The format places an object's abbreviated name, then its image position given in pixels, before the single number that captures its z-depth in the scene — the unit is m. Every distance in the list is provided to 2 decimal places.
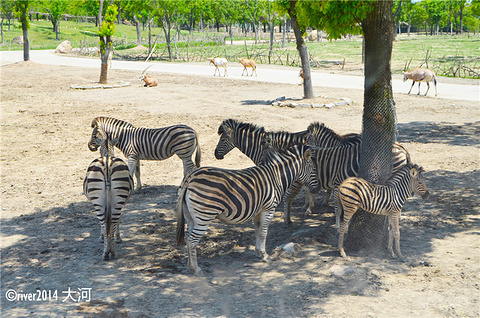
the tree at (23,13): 37.00
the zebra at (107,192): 7.75
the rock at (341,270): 7.18
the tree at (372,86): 7.48
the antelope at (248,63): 33.41
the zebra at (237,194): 7.13
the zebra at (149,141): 10.97
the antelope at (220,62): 34.59
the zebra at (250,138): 9.77
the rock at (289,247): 7.96
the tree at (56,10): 80.88
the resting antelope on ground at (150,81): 27.69
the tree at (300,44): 20.08
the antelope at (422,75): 24.39
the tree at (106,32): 27.47
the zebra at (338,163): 9.16
